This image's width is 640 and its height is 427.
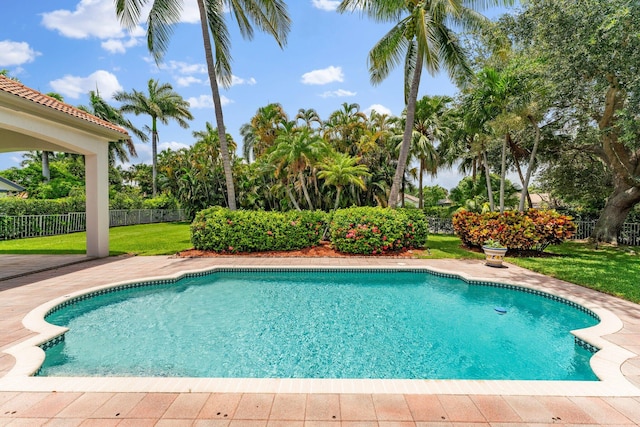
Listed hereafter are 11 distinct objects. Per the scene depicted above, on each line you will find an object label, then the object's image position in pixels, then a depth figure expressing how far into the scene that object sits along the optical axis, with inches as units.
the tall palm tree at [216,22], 505.0
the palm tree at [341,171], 668.1
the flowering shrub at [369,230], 502.9
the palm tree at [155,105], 1314.0
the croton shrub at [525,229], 494.6
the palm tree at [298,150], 628.4
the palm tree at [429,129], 881.5
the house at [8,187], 865.9
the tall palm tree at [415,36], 493.7
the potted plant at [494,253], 418.3
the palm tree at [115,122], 1229.1
